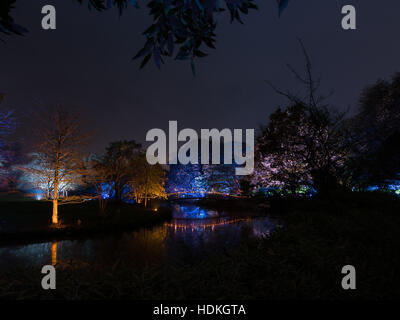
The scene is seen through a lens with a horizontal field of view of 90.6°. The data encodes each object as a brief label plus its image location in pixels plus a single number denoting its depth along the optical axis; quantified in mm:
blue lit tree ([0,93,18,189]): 14273
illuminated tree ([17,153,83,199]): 12352
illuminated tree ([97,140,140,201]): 30630
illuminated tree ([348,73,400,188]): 18312
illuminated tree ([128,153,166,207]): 27812
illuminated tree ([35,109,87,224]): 12672
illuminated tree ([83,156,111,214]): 13561
